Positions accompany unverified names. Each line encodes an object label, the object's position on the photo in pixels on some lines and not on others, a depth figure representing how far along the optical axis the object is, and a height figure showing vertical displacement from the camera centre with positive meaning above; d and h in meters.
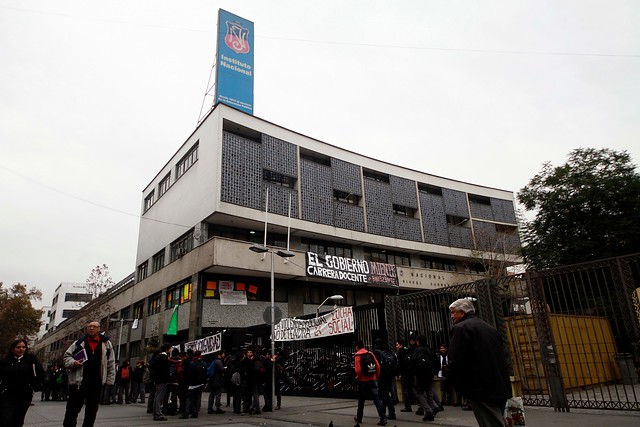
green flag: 30.41 +3.44
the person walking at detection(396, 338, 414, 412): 10.46 -0.19
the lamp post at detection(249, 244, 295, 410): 12.71 +1.62
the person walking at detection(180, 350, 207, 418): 11.68 -0.28
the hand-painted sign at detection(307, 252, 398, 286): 31.31 +7.12
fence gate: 8.88 +0.87
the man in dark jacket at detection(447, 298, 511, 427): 4.24 -0.09
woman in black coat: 6.74 +0.00
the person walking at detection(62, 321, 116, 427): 6.84 +0.08
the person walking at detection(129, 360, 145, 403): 18.06 -0.18
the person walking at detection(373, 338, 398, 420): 9.76 -0.17
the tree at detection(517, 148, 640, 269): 22.17 +7.58
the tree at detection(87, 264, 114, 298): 39.47 +8.22
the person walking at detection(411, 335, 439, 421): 9.23 -0.36
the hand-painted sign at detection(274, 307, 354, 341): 15.07 +1.54
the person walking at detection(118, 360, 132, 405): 17.59 -0.08
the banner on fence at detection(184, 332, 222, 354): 21.06 +1.44
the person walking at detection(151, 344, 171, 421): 11.05 -0.07
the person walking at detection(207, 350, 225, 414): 12.93 -0.23
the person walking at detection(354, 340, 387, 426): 9.16 -0.19
